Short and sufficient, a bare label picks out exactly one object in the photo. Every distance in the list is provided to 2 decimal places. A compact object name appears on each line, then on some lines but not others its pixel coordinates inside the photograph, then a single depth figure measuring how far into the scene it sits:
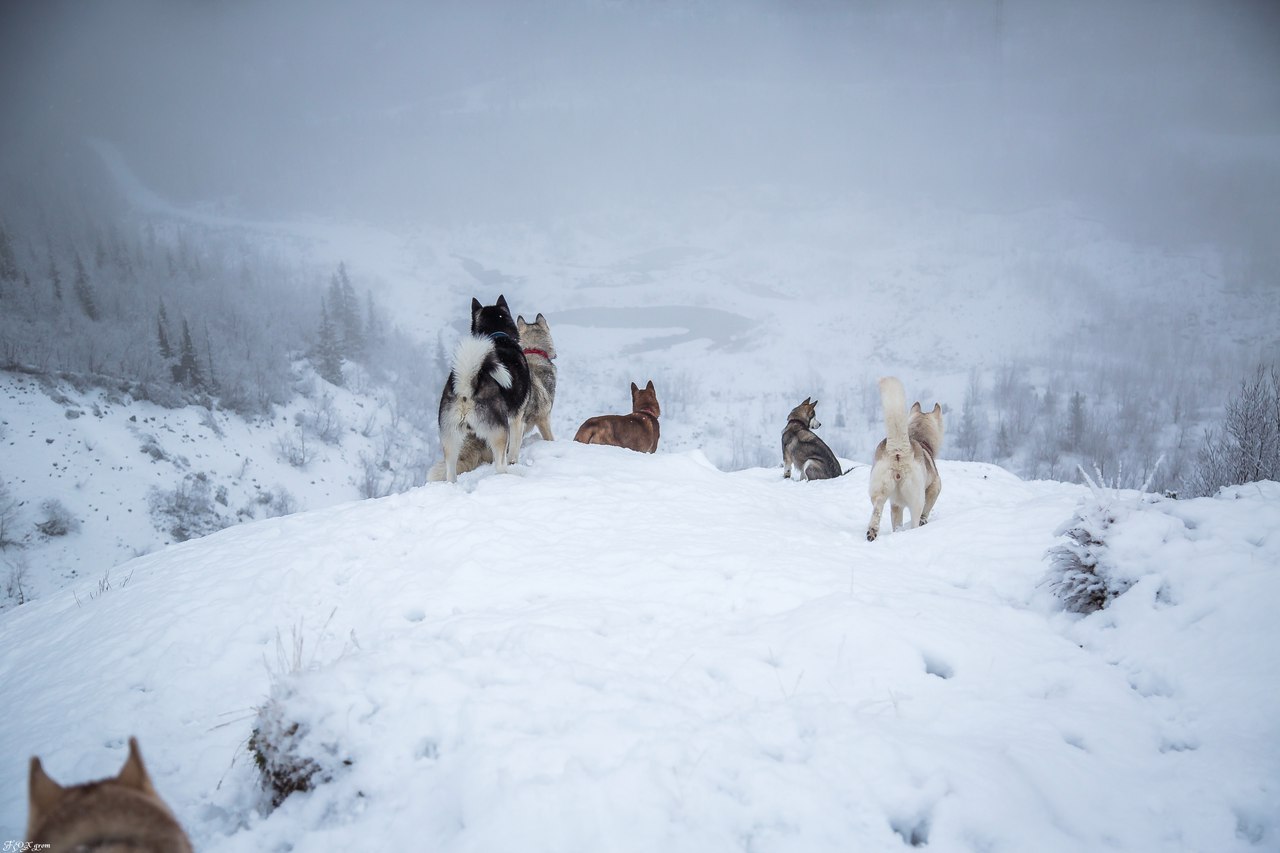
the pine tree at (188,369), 38.56
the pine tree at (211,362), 40.09
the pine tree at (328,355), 54.38
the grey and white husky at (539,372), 9.58
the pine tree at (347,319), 64.12
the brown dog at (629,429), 11.62
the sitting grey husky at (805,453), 12.40
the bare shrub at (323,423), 42.84
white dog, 6.39
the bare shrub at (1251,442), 19.92
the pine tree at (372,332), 71.88
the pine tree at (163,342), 41.38
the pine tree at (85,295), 49.97
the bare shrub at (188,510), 27.58
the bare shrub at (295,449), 38.03
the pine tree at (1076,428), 60.69
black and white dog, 6.66
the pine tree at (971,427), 62.50
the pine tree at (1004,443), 61.38
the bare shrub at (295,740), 2.44
